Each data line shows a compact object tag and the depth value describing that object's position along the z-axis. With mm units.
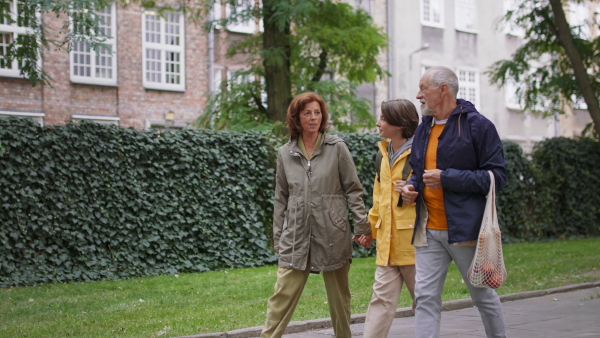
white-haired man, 5215
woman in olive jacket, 6348
